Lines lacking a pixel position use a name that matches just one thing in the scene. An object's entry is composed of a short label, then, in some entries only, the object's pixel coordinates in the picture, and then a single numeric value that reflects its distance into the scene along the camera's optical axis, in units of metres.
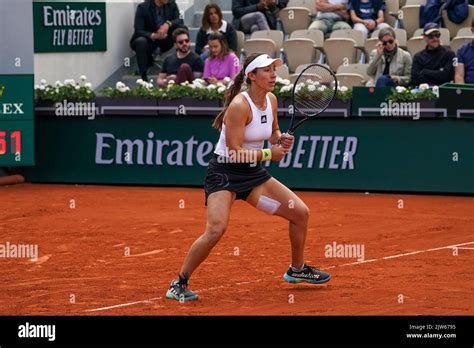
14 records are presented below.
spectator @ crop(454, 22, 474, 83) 15.46
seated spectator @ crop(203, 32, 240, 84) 16.50
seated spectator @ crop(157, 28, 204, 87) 16.97
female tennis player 8.56
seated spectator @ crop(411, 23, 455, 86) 15.55
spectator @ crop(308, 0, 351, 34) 18.44
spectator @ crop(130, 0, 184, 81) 18.62
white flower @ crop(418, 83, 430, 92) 14.80
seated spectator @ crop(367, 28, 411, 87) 15.85
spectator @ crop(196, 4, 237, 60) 17.97
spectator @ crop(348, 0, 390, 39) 18.16
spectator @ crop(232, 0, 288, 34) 18.91
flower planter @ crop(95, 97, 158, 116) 15.77
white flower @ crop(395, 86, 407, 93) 14.78
